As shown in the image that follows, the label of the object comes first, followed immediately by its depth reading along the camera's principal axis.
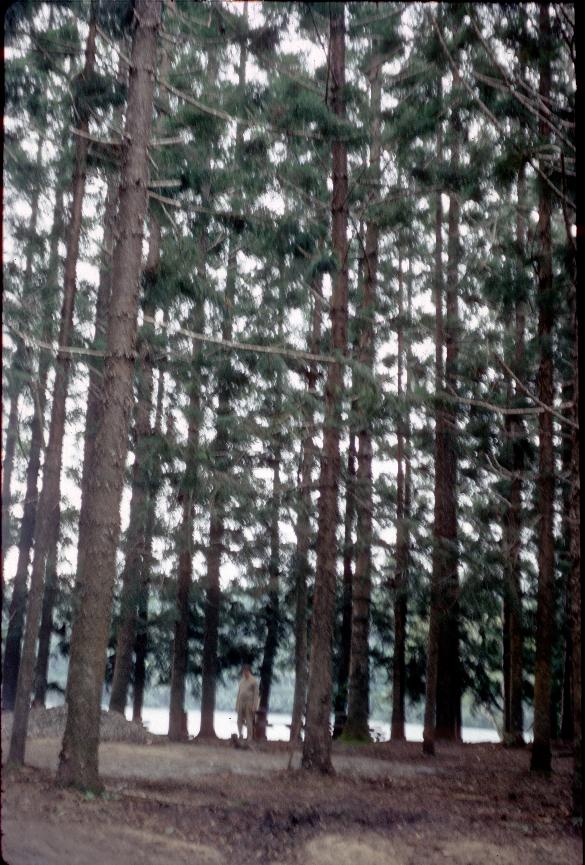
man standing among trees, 17.84
